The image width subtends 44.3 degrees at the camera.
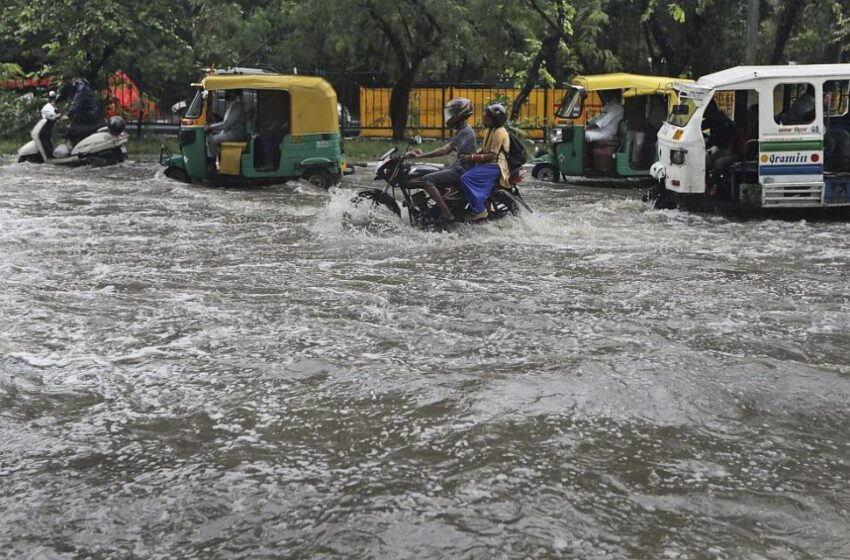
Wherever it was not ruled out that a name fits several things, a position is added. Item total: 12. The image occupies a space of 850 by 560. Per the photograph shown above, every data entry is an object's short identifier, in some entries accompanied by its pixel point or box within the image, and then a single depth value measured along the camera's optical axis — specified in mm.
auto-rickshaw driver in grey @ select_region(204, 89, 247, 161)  14852
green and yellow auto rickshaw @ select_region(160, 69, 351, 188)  14984
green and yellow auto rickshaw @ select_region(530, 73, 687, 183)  16500
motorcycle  10961
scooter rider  17578
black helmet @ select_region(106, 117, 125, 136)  17406
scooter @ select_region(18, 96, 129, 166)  17422
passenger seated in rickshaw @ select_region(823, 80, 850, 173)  12570
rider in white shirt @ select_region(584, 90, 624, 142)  16794
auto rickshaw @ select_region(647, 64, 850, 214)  12133
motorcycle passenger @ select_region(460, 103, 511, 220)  10852
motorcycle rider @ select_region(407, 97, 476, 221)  10734
